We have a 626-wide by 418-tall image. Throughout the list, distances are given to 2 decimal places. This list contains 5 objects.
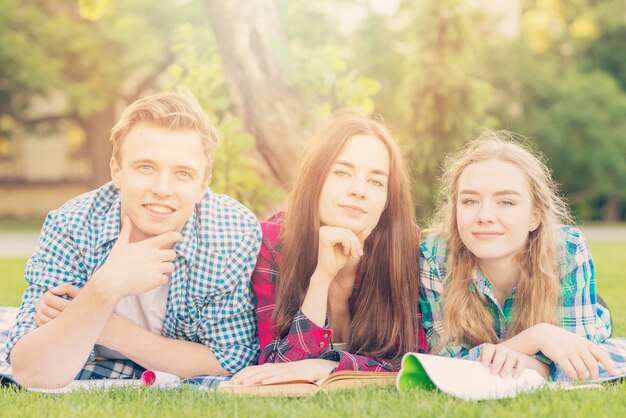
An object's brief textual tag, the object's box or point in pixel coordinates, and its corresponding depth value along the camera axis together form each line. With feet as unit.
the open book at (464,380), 8.89
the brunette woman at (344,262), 10.47
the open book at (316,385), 9.35
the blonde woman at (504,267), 10.86
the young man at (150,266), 9.52
